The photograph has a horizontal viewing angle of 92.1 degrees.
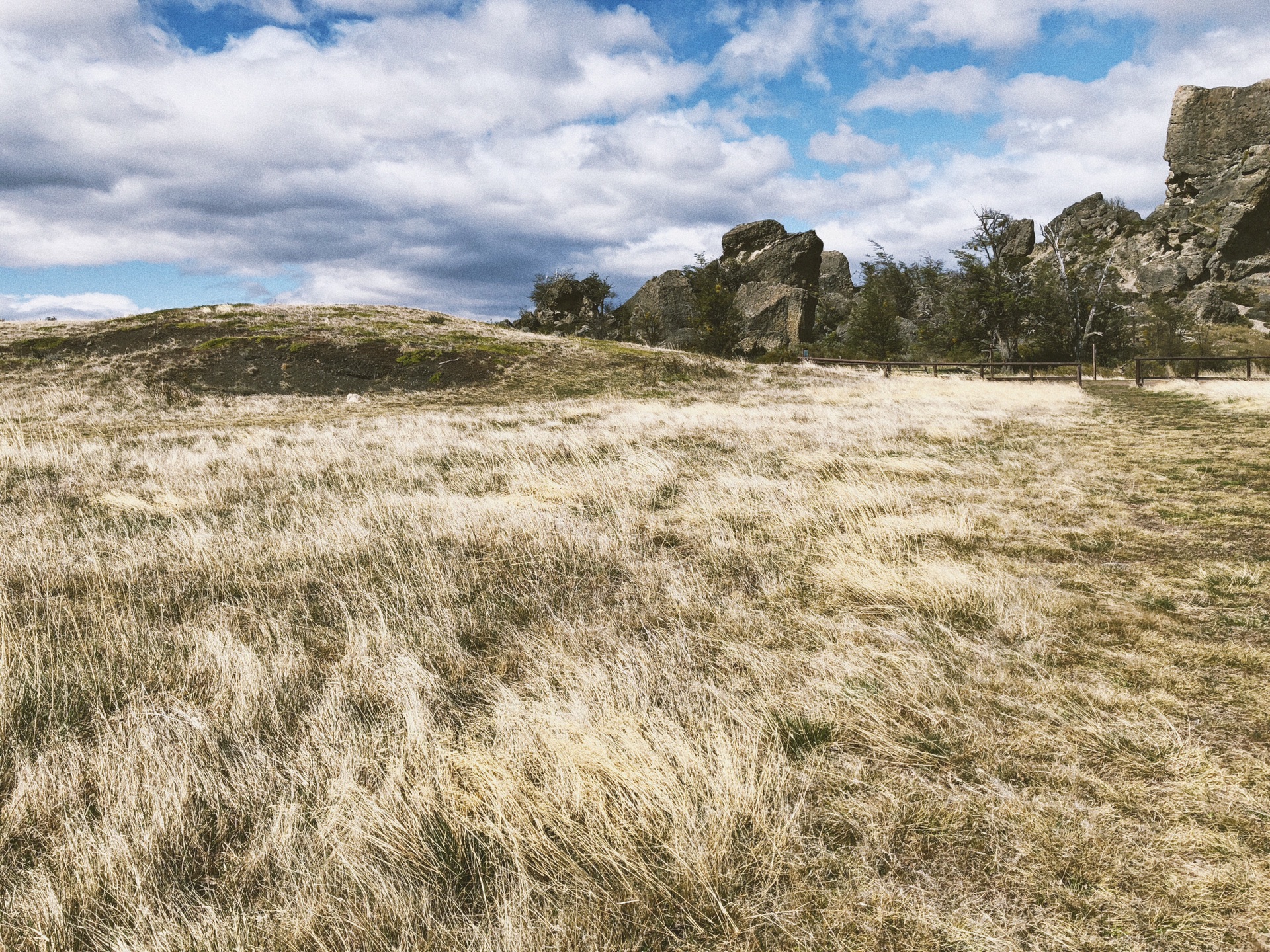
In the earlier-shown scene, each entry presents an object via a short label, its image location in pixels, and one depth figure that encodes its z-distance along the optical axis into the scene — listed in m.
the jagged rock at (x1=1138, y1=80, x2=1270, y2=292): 89.38
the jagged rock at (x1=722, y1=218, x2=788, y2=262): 64.81
